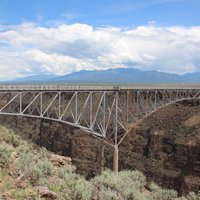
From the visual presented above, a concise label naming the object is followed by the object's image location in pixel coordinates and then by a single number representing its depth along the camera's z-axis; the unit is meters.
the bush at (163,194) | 27.72
